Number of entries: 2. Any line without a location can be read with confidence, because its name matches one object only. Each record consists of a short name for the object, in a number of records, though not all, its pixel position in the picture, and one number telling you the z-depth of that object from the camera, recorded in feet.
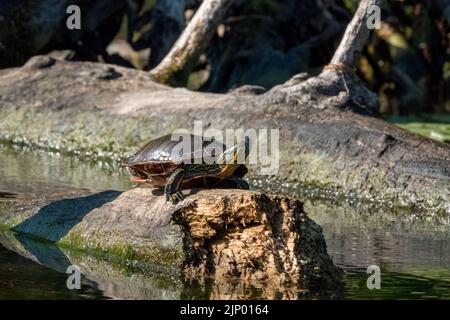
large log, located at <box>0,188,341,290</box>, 21.91
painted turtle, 23.73
